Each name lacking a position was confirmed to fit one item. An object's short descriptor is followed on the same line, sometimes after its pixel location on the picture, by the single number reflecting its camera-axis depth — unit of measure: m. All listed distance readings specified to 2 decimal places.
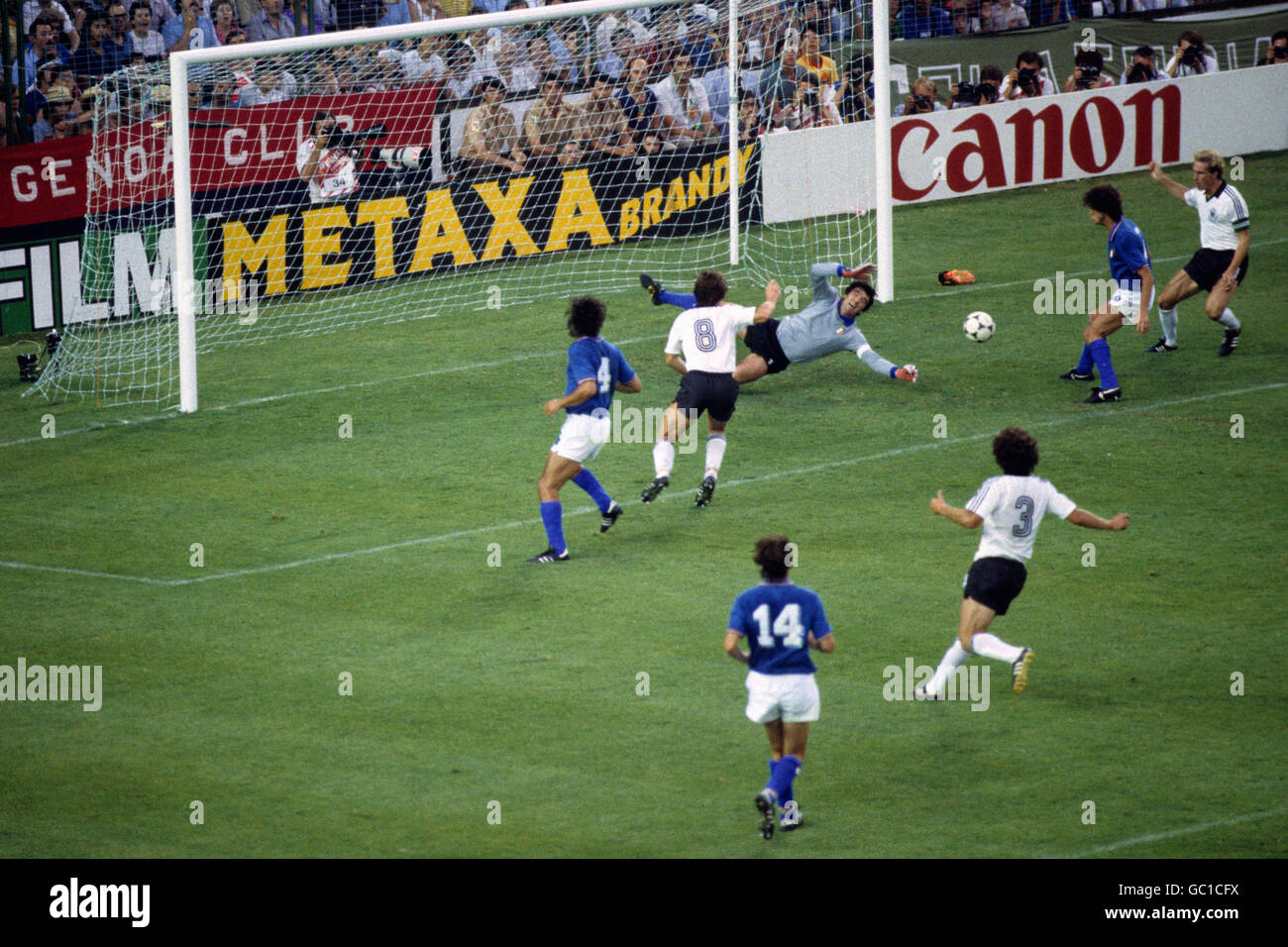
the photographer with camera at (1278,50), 28.83
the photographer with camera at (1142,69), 27.81
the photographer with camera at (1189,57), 28.16
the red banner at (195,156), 20.62
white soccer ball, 18.27
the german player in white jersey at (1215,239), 18.08
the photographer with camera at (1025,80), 26.89
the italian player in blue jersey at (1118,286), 17.17
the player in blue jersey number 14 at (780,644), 9.10
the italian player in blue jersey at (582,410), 13.66
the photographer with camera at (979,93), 26.36
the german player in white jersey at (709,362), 15.02
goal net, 21.02
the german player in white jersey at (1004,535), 10.85
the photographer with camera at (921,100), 25.98
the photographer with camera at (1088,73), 27.34
